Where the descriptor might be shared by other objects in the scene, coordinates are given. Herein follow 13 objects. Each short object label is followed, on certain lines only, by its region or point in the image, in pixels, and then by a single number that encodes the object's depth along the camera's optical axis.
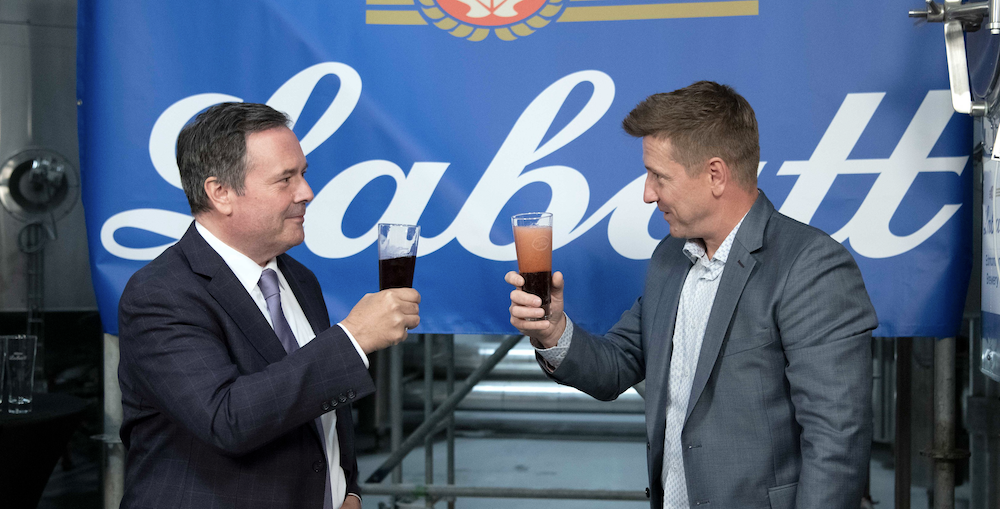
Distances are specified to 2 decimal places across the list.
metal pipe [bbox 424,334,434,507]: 3.57
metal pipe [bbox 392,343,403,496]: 3.75
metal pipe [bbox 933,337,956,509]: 2.22
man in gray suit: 1.42
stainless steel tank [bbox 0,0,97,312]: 5.14
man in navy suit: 1.31
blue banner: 2.20
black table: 2.33
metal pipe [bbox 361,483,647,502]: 2.86
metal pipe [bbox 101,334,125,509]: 2.49
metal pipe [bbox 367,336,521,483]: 3.04
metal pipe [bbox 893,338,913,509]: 2.56
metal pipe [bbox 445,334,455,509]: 4.01
